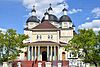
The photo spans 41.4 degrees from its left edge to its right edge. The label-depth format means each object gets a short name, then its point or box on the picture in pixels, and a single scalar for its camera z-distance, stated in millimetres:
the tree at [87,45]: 19766
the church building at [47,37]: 30782
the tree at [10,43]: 21346
